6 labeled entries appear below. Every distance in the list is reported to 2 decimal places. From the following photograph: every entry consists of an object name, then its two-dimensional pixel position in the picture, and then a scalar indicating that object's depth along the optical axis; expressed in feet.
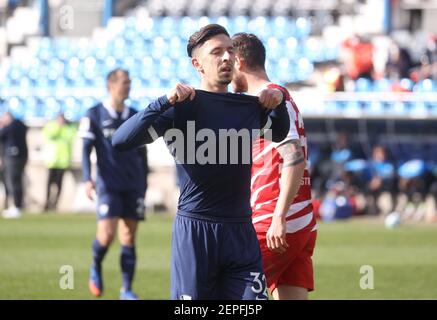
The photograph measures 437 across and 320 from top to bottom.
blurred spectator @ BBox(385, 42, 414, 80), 74.08
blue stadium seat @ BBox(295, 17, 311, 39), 86.84
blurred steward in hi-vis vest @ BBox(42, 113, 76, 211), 75.15
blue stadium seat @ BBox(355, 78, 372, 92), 74.54
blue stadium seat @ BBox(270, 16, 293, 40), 87.04
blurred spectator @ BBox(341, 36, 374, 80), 75.31
